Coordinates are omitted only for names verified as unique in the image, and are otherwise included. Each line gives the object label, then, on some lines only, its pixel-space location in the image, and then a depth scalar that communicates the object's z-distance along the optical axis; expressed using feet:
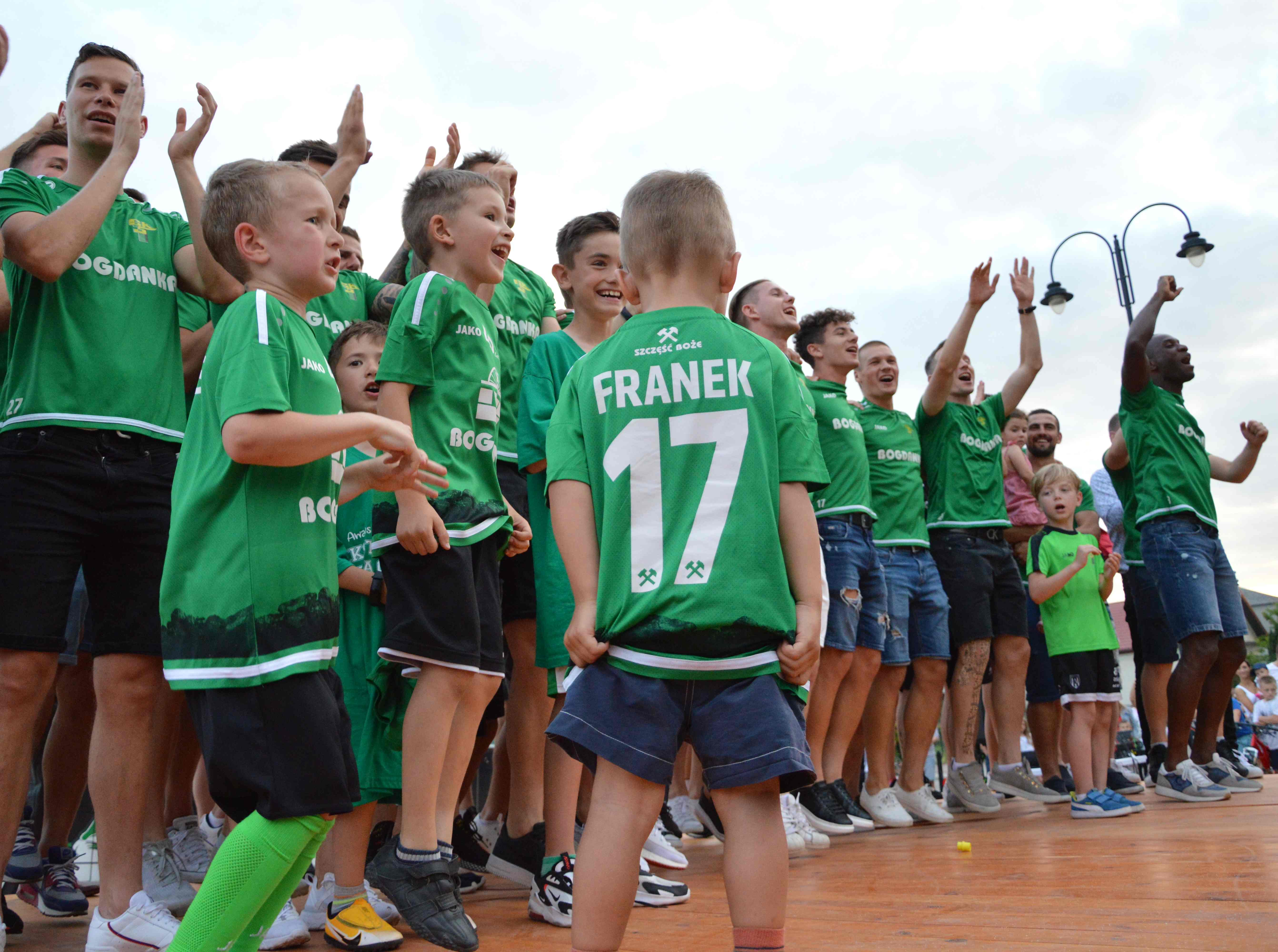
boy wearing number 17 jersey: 6.00
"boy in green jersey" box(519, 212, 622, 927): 9.39
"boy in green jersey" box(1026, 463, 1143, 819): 16.79
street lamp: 37.78
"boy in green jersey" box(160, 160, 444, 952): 6.20
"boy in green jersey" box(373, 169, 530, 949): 8.37
